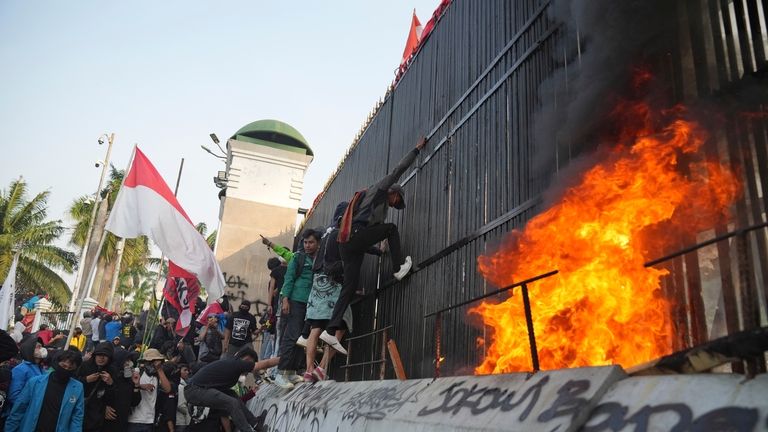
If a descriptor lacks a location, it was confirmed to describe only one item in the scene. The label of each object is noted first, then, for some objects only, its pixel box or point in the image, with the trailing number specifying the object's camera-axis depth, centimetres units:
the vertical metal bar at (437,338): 458
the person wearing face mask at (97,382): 791
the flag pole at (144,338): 1296
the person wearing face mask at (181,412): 1002
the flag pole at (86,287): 882
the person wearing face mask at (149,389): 868
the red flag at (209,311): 1316
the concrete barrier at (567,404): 224
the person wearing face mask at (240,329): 1100
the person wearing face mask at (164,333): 1320
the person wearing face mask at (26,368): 715
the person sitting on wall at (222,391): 780
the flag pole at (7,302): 1111
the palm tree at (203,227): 5112
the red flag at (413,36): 1102
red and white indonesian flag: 1023
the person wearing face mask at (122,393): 815
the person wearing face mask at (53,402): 696
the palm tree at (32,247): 3162
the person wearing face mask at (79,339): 1352
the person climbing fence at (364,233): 737
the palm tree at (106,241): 3378
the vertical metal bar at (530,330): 357
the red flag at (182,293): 1160
